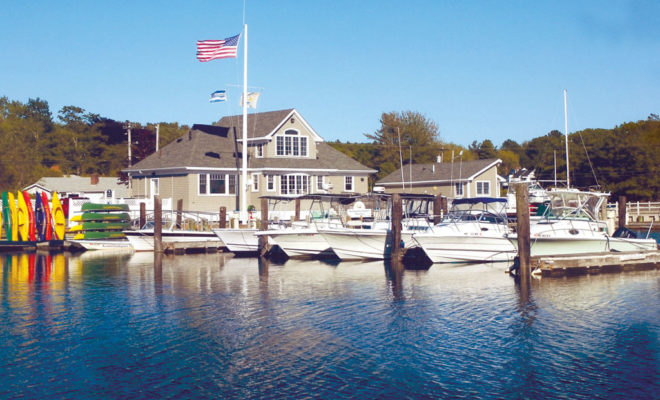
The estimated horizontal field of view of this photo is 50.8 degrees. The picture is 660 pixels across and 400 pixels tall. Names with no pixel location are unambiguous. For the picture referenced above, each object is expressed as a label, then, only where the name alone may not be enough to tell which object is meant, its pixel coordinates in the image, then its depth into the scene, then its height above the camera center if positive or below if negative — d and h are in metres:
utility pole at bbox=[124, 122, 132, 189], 66.00 +7.37
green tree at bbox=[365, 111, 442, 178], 92.56 +10.44
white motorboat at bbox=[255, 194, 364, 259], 34.31 -0.79
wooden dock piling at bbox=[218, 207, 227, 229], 40.28 -0.01
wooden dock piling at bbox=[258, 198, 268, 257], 35.88 -0.52
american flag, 38.47 +9.38
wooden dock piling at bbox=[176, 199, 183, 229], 40.75 +0.29
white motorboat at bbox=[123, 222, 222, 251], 39.31 -1.12
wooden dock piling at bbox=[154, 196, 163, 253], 38.38 -0.71
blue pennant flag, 41.41 +7.27
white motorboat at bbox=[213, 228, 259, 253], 37.41 -1.17
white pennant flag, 40.75 +7.01
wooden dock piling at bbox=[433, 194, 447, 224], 38.39 +0.35
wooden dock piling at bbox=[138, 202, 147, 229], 42.08 +0.35
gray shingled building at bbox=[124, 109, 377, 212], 48.56 +3.72
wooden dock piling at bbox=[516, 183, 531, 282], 26.14 -0.63
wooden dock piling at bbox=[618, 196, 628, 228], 38.16 -0.14
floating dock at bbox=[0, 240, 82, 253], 42.47 -1.45
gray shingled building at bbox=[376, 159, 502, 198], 60.84 +2.99
